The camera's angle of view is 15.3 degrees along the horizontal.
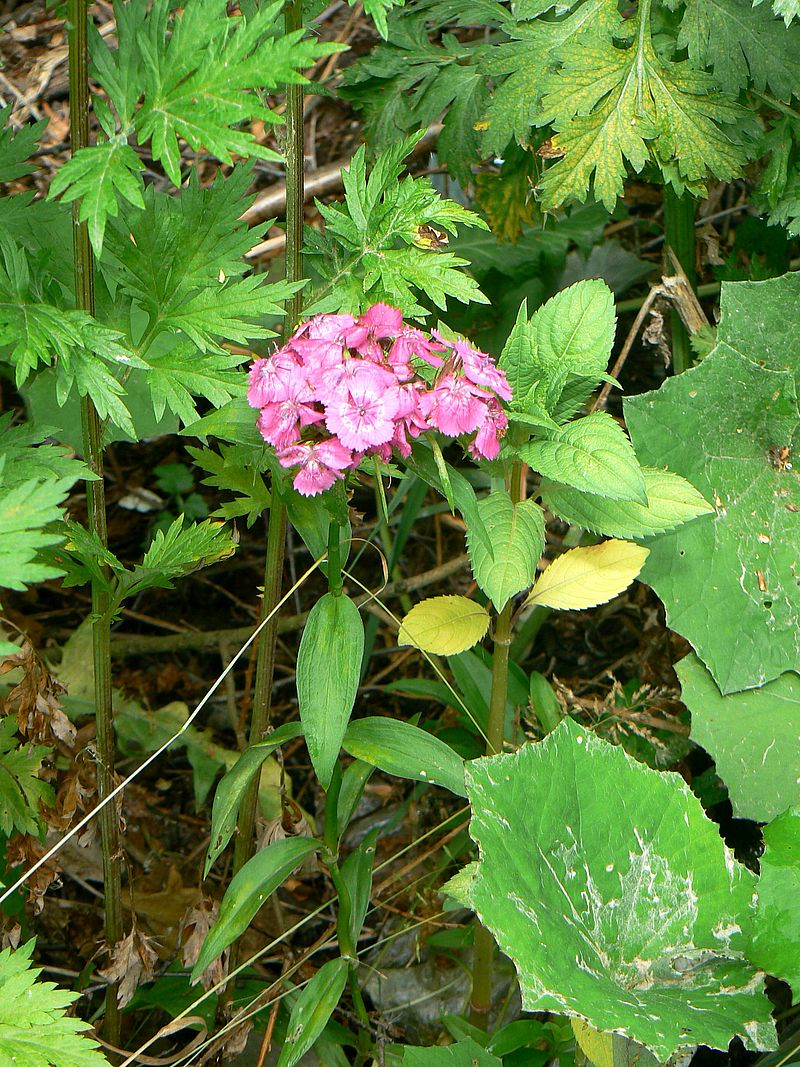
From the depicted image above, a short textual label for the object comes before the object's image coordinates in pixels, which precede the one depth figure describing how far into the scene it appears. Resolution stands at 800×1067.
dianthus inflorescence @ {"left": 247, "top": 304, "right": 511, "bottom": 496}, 0.88
